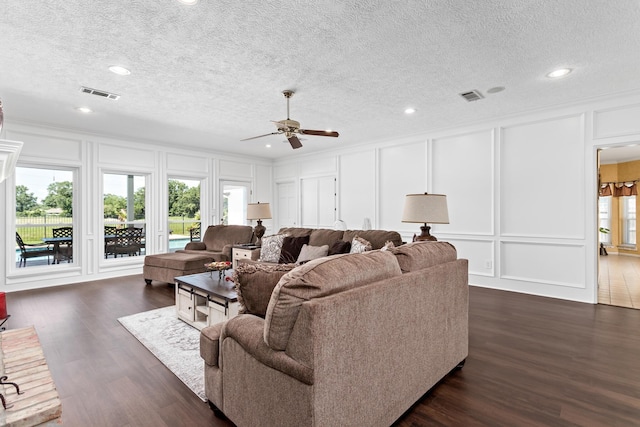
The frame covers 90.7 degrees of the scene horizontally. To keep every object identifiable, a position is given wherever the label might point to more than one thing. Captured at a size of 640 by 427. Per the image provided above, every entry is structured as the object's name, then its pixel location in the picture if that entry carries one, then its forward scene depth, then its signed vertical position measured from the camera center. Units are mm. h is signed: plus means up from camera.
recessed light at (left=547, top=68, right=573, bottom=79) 3197 +1443
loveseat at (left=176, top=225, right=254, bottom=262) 5949 -459
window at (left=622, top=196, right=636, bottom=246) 8217 -211
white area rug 2297 -1146
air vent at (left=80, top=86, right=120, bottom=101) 3633 +1456
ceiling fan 3537 +974
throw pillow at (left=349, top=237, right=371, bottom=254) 3535 -355
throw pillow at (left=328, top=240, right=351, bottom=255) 3961 -427
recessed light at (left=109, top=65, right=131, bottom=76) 3061 +1442
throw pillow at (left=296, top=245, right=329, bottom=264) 4242 -519
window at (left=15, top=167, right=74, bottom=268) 5051 +35
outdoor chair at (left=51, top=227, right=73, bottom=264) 5363 -482
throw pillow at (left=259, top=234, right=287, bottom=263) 4768 -513
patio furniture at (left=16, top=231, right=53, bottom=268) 5039 -567
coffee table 2848 -826
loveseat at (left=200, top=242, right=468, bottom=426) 1309 -636
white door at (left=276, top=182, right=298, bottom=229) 8164 +270
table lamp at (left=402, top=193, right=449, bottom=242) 2797 +39
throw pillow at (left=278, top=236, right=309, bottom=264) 4625 -499
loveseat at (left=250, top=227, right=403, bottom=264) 3984 -390
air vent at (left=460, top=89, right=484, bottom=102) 3797 +1456
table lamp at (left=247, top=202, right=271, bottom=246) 5625 +48
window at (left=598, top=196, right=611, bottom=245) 8670 -134
